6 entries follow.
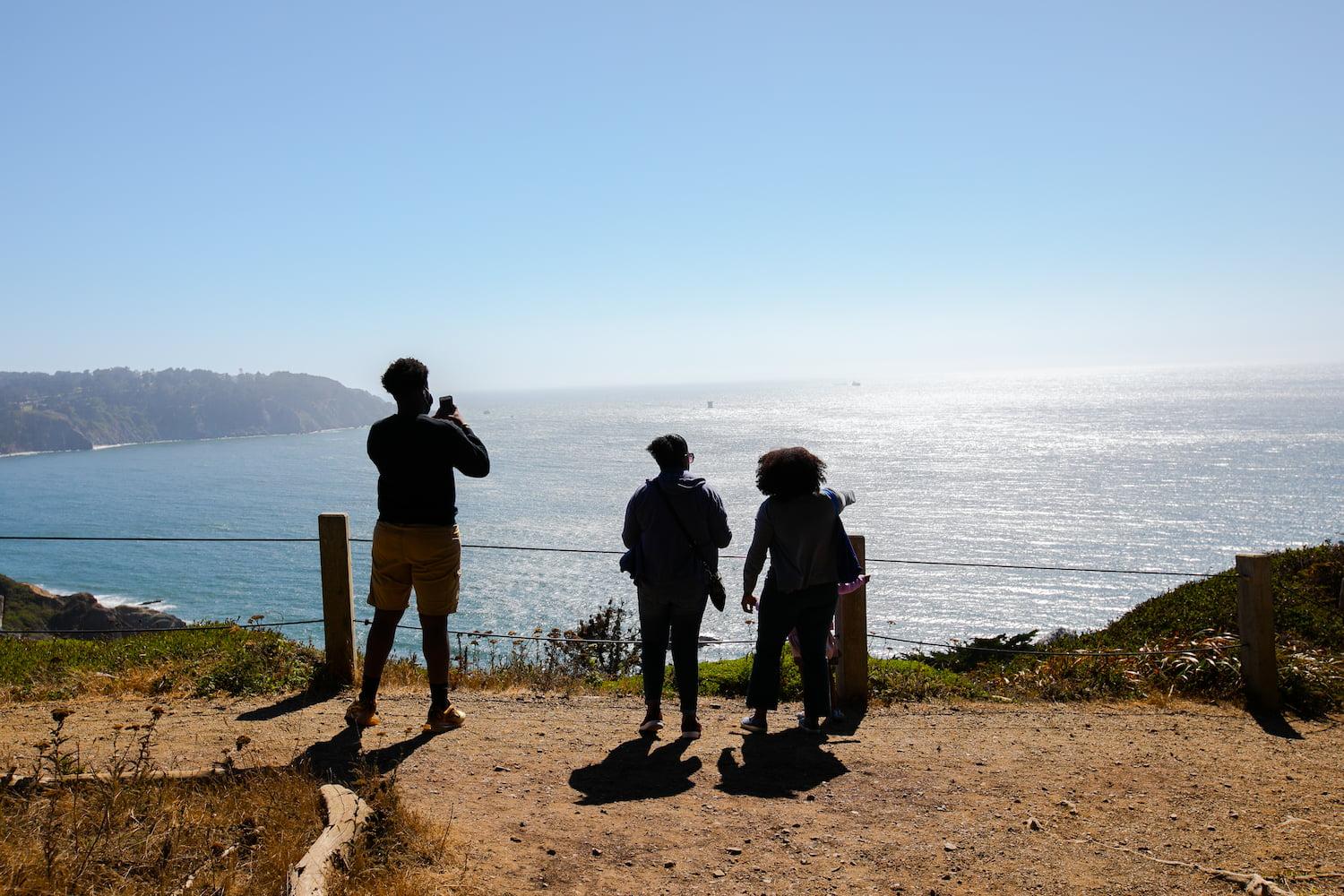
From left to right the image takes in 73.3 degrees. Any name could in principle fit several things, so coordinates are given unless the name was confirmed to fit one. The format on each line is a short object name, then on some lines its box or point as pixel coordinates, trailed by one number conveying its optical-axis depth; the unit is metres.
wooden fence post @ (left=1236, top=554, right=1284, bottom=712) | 6.68
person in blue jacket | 5.41
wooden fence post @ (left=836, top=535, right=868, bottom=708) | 6.62
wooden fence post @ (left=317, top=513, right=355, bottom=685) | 6.55
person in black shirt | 5.07
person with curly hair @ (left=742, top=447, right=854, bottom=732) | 5.63
